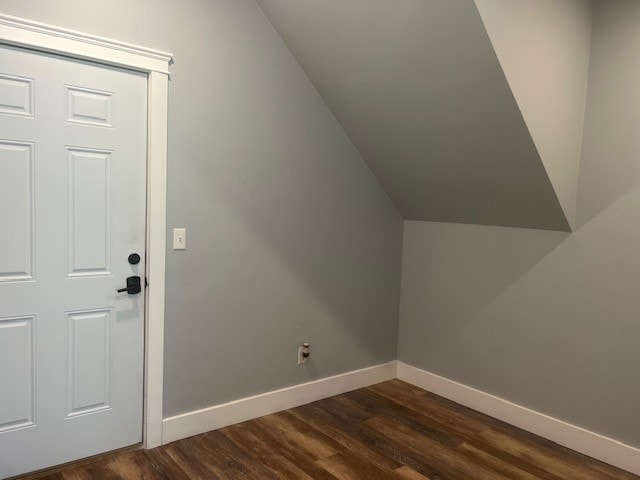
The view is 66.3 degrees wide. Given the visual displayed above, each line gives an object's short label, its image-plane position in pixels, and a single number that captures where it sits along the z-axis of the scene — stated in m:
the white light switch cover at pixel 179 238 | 2.67
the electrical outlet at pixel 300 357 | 3.31
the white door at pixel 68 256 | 2.22
